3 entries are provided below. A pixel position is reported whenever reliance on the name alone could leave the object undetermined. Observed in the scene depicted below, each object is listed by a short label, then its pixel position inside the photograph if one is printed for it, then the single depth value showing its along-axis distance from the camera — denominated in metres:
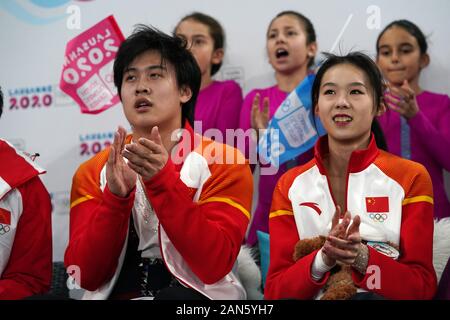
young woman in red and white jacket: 6.41
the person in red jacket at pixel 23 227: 6.60
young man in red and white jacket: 6.45
